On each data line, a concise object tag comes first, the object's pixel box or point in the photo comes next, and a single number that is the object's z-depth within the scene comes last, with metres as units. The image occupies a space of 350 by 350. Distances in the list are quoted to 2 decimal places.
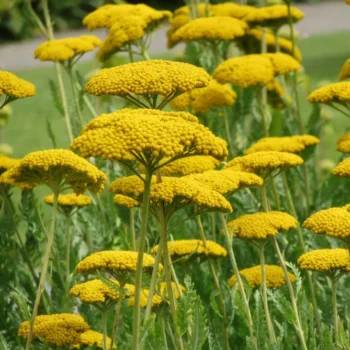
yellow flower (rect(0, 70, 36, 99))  6.99
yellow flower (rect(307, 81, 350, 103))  7.35
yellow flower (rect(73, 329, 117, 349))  5.87
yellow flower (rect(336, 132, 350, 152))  7.43
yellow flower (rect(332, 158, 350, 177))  5.96
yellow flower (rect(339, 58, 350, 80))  8.41
